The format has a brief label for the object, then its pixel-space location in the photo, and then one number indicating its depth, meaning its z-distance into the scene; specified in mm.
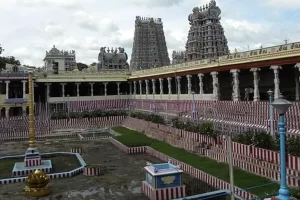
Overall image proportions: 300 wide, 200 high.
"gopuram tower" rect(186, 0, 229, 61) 38817
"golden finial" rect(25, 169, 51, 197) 10132
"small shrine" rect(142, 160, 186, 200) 9389
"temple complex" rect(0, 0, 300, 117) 20513
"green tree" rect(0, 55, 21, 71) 48352
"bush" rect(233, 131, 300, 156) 9666
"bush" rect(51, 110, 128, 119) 26986
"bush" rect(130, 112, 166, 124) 19812
